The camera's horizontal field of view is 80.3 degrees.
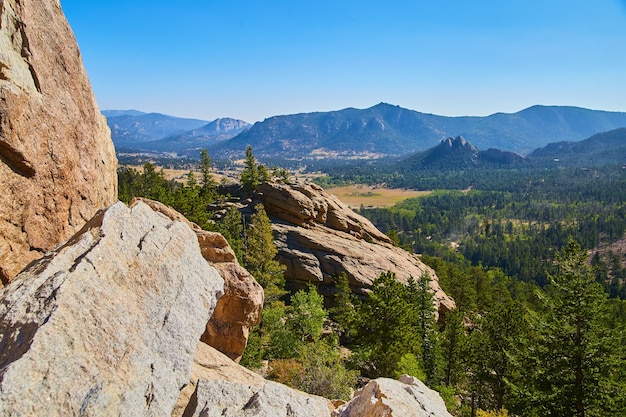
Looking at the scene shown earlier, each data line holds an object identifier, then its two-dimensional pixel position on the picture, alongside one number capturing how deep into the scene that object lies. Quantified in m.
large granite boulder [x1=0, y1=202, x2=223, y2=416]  8.20
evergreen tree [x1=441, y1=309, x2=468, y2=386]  35.06
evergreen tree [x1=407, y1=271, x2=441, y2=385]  34.53
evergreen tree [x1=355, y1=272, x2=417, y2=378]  29.48
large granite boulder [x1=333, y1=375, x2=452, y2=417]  11.53
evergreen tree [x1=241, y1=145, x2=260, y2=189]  62.09
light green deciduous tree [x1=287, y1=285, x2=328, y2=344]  30.48
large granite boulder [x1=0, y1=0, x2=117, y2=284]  12.88
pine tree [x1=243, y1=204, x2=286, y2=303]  35.03
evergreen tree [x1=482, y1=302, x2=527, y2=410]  30.59
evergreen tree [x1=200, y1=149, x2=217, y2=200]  71.32
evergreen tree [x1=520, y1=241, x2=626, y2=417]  19.02
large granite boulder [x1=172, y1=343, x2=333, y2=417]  10.12
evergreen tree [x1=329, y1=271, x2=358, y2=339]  39.66
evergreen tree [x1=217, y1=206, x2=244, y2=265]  37.00
